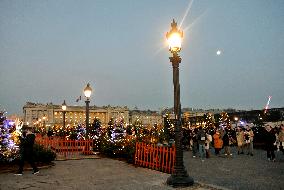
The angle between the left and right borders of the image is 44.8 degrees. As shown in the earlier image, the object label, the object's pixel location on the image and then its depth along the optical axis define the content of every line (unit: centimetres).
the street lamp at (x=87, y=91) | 2113
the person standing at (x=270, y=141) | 1694
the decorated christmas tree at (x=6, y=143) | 1395
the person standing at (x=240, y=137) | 2134
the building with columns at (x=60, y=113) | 17788
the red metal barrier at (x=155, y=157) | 1284
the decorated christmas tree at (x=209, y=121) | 3791
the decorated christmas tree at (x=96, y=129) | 2782
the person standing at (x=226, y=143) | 1984
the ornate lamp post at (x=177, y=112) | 1033
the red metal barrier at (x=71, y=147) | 2092
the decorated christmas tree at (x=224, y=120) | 3681
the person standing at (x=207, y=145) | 1952
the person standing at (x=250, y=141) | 2071
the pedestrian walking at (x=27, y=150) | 1268
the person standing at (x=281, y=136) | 1884
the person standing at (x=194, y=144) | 2055
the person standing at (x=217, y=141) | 2045
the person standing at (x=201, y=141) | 1934
